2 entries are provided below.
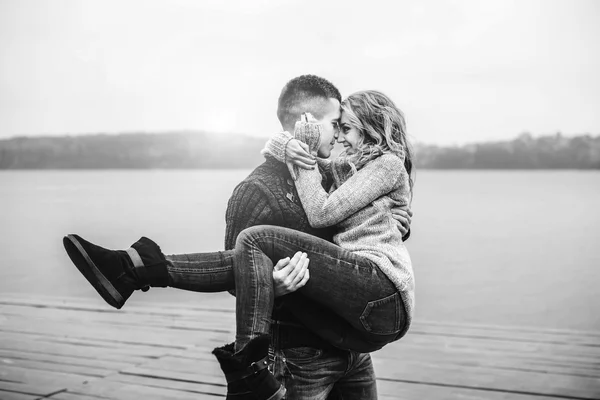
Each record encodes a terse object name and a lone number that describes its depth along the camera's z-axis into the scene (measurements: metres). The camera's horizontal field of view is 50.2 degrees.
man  1.75
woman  1.50
